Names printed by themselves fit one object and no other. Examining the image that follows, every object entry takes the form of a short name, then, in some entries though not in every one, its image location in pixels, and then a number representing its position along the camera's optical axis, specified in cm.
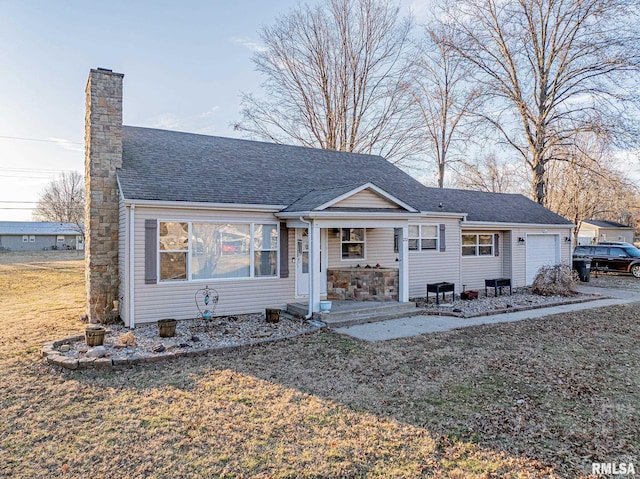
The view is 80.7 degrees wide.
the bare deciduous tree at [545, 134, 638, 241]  1912
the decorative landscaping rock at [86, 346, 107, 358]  613
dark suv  1880
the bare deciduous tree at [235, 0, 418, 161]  2352
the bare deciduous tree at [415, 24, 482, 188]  2280
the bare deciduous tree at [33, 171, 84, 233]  5238
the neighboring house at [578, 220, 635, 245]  4012
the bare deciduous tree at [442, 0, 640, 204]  1784
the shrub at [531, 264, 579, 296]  1272
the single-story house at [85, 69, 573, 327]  859
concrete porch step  880
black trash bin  1684
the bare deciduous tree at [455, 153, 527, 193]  2831
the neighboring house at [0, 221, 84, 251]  4659
